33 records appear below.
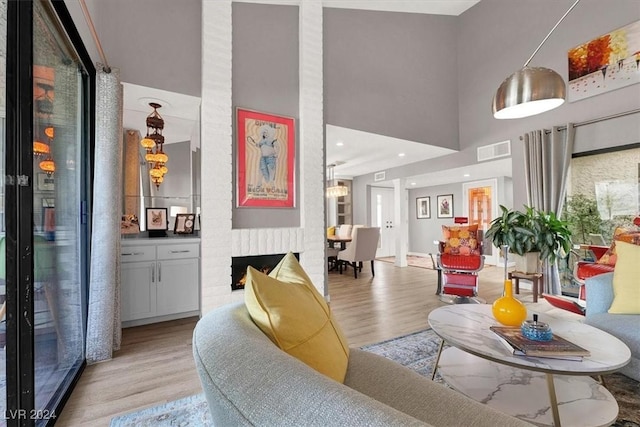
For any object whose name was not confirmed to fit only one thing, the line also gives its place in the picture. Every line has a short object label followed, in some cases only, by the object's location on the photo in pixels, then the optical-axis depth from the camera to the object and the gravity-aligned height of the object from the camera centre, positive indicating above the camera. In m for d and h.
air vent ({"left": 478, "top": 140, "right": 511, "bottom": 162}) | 4.82 +1.07
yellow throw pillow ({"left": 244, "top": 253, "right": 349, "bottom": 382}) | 0.89 -0.32
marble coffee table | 1.30 -0.88
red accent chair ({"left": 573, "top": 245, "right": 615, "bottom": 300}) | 3.28 -0.58
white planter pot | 4.03 -0.61
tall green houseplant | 3.83 -0.23
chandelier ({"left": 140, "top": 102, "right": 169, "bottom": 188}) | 3.52 +0.85
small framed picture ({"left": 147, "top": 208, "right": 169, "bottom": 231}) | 3.49 -0.01
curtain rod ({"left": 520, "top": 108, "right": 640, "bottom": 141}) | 3.55 +1.21
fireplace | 3.49 -0.55
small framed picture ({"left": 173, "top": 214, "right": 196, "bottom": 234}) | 3.63 -0.07
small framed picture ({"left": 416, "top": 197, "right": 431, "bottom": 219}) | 8.91 +0.28
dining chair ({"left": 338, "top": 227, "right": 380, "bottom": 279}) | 5.47 -0.53
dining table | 6.02 -0.45
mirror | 3.32 +0.75
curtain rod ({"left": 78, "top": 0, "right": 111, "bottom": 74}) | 2.12 +1.40
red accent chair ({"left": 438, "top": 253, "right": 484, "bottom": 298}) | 3.80 -0.74
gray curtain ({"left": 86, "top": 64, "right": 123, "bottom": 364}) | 2.26 -0.03
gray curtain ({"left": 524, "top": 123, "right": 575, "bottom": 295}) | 4.13 +0.64
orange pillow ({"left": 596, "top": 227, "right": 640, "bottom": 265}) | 3.20 -0.25
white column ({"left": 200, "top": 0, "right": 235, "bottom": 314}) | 3.22 +0.70
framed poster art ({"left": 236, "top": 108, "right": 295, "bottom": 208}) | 3.47 +0.69
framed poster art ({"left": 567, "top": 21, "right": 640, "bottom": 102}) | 3.58 +1.91
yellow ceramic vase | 1.73 -0.54
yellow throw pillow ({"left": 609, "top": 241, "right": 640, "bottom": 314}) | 1.98 -0.45
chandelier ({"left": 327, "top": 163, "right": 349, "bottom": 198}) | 7.08 +0.62
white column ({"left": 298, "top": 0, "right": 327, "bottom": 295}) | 3.79 +0.96
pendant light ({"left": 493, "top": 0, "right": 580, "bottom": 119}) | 1.87 +0.79
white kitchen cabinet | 2.92 -0.62
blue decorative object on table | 1.49 -0.57
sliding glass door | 1.29 +0.05
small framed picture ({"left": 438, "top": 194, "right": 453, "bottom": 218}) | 8.26 +0.29
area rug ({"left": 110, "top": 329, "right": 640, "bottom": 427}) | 1.59 -1.07
